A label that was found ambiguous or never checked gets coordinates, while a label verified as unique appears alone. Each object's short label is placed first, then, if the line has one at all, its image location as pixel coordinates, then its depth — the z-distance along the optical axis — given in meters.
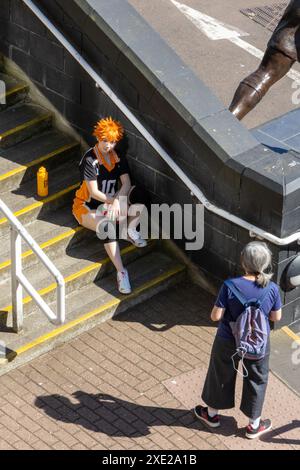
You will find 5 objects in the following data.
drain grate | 17.23
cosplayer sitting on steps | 10.86
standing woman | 9.06
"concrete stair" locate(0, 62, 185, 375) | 10.55
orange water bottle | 11.49
